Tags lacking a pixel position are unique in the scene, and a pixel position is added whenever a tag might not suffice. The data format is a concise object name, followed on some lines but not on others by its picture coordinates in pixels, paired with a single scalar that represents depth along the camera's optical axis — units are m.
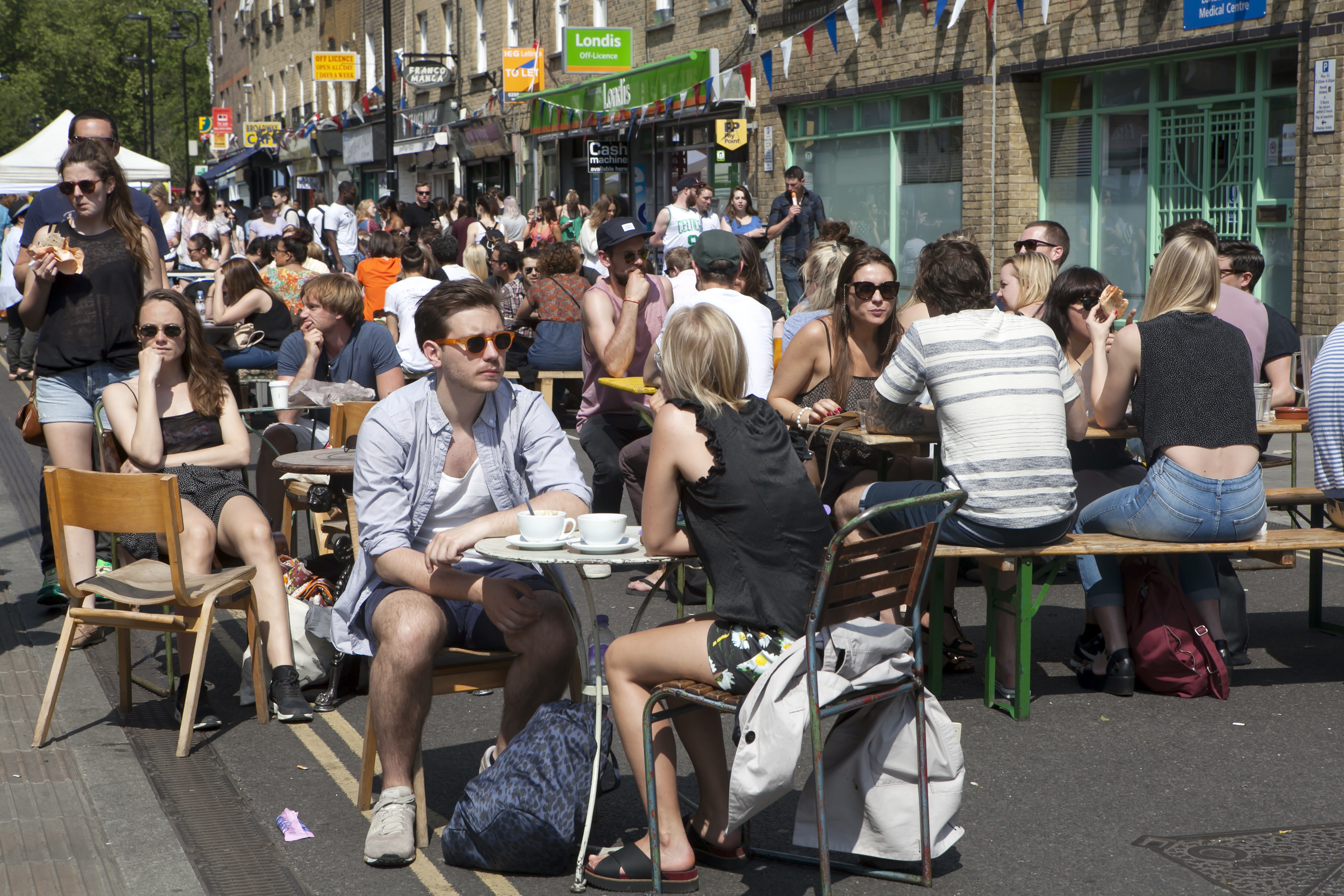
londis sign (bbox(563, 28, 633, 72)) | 23.47
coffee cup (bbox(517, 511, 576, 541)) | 3.75
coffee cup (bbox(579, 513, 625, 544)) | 3.73
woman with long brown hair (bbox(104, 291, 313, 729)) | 5.33
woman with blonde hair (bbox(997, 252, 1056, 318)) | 7.20
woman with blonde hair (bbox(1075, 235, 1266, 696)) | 5.21
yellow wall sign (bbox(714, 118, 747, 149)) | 20.66
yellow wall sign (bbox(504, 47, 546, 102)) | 27.59
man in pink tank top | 7.50
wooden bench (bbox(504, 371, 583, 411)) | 11.53
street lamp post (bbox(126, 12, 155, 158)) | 54.86
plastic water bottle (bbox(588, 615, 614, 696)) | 3.87
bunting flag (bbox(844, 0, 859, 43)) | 17.11
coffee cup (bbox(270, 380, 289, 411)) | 7.40
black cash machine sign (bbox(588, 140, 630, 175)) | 24.94
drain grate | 3.85
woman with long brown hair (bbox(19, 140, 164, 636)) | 6.29
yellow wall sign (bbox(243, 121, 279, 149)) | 49.91
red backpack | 5.41
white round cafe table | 3.63
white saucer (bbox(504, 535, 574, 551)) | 3.75
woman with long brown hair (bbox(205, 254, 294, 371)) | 11.23
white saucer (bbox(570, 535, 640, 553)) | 3.71
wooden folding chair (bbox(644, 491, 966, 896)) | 3.38
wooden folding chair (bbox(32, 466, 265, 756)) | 4.82
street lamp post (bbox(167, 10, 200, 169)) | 55.16
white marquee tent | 23.41
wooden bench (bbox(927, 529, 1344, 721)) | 5.09
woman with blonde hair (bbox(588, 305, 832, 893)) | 3.60
